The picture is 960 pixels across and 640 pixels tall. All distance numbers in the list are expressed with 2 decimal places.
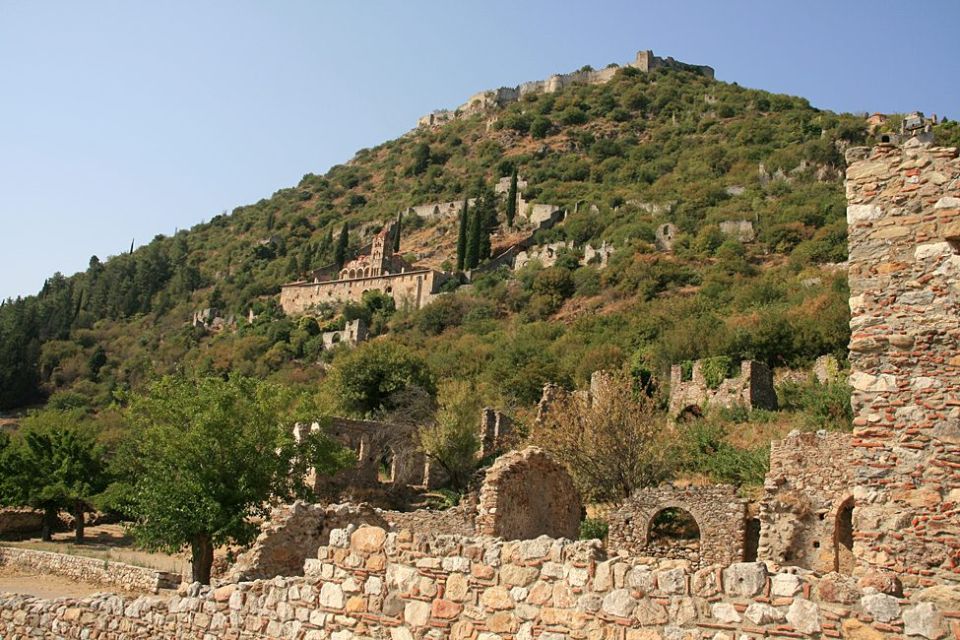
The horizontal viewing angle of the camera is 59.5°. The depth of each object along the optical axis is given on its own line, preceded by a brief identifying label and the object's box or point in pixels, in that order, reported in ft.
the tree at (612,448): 79.10
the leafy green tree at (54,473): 101.45
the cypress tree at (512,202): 337.72
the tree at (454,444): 101.19
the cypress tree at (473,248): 298.35
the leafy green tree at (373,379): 140.36
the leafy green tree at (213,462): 60.34
